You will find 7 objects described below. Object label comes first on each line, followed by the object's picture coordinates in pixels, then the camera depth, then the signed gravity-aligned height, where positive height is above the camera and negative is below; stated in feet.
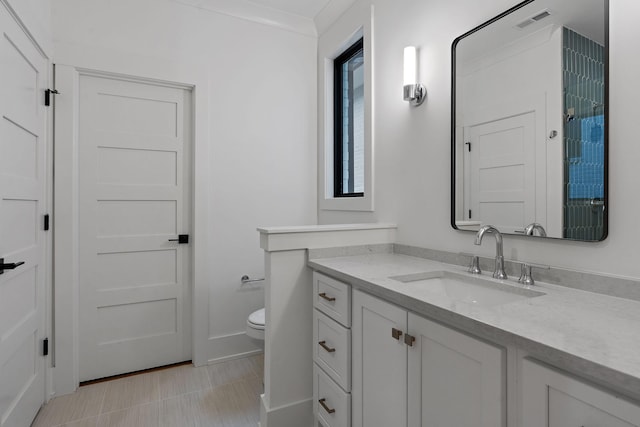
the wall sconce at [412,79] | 5.95 +2.31
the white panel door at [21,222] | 4.84 -0.16
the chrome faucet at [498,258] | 4.37 -0.56
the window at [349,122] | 8.59 +2.36
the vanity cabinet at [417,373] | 2.86 -1.56
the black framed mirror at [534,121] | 3.73 +1.15
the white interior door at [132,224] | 7.31 -0.27
